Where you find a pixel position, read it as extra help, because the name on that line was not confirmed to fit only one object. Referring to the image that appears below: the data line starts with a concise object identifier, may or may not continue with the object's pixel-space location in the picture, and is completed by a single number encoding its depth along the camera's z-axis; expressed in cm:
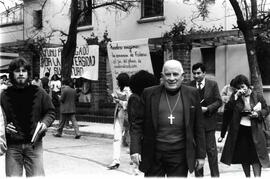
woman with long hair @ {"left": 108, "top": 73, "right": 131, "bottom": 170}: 977
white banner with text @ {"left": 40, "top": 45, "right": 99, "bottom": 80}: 2048
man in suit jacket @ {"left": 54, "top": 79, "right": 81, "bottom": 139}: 1564
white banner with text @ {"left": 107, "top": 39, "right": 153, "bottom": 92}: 1823
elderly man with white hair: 534
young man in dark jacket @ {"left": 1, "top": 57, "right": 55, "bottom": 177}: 575
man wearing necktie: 764
